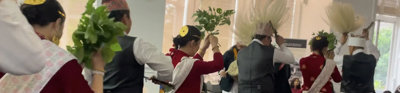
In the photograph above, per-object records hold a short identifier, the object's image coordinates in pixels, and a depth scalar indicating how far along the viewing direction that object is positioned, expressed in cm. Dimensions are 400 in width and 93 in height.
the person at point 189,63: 314
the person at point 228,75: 431
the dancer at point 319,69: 433
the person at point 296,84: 579
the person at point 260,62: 363
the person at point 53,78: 149
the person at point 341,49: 491
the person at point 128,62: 256
